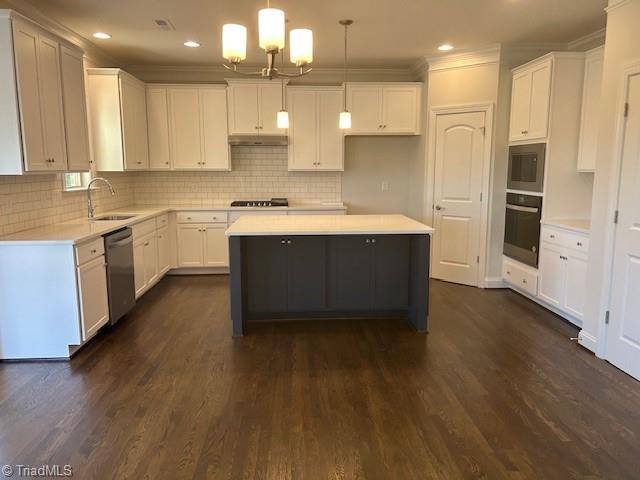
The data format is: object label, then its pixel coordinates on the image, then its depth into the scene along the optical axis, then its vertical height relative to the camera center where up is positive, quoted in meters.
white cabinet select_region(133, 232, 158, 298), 4.69 -0.91
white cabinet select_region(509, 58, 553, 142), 4.40 +0.78
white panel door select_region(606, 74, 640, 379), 3.02 -0.54
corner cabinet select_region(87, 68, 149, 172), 4.89 +0.65
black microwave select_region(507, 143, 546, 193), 4.52 +0.11
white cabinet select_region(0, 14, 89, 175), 3.13 +0.59
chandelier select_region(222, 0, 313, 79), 2.42 +0.76
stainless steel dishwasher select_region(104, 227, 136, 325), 3.88 -0.85
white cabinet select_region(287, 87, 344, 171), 5.97 +0.64
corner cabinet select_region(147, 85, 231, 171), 5.87 +0.66
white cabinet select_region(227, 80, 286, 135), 5.88 +0.93
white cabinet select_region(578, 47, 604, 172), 4.12 +0.65
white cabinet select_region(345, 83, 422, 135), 5.91 +0.91
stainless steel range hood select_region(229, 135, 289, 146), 5.91 +0.49
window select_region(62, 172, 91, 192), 4.43 -0.04
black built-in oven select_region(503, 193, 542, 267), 4.58 -0.53
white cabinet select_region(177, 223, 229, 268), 5.91 -0.85
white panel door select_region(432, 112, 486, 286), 5.27 -0.19
